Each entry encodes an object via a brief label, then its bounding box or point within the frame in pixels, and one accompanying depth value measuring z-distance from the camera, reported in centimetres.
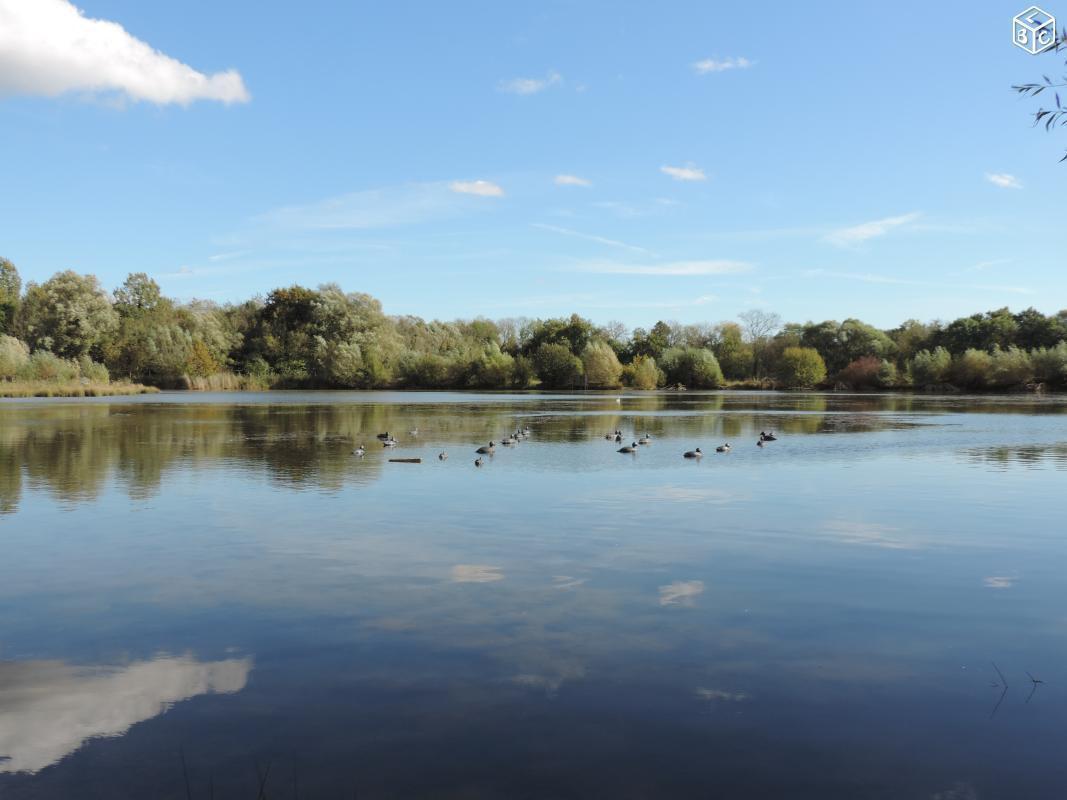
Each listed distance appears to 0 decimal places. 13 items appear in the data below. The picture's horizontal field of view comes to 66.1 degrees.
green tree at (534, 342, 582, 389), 9357
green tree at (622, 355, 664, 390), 9369
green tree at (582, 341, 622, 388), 9212
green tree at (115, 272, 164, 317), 7775
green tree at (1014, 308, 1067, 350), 7588
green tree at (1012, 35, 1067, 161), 553
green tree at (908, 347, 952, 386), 7744
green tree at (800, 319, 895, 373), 9050
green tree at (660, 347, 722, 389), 9462
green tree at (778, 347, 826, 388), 8950
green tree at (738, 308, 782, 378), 10131
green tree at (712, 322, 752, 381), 10112
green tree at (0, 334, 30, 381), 5350
